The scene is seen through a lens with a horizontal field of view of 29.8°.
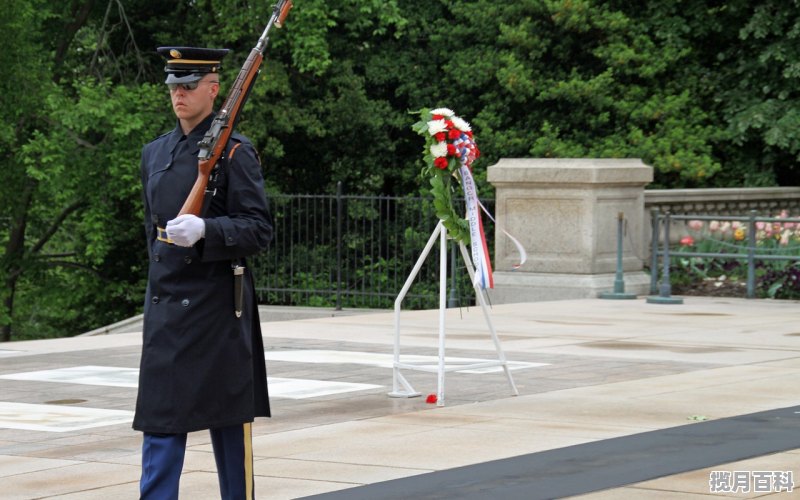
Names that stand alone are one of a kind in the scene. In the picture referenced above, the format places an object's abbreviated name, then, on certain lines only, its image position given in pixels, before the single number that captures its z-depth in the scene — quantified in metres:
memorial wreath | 10.21
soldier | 5.65
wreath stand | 10.08
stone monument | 19.55
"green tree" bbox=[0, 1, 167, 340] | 27.19
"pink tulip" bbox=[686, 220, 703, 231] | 20.50
